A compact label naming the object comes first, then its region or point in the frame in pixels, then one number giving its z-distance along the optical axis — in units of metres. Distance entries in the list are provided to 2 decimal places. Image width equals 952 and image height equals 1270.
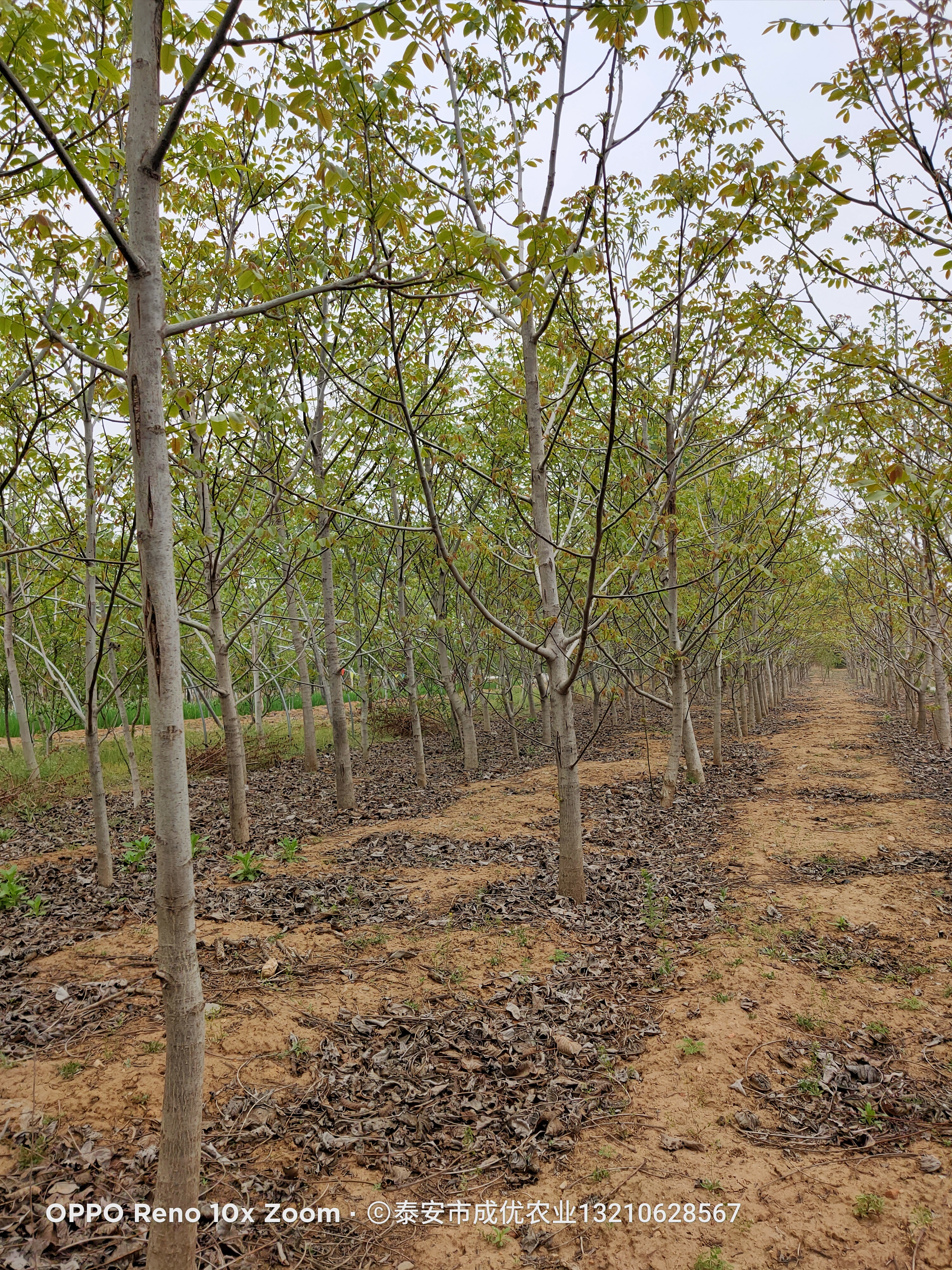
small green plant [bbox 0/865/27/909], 6.41
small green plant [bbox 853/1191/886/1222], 2.91
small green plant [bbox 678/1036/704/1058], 4.16
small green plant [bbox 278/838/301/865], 8.16
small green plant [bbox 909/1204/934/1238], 2.83
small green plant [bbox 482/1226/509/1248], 2.90
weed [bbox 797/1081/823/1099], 3.76
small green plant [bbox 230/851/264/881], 7.20
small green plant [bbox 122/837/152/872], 7.55
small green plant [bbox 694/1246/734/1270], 2.70
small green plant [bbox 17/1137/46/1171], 3.02
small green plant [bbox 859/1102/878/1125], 3.50
